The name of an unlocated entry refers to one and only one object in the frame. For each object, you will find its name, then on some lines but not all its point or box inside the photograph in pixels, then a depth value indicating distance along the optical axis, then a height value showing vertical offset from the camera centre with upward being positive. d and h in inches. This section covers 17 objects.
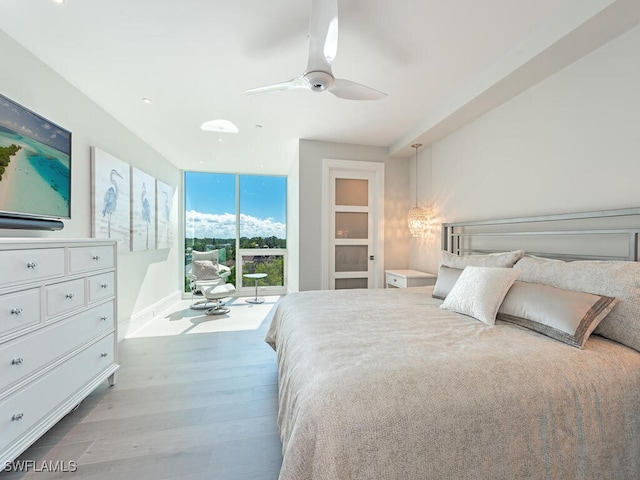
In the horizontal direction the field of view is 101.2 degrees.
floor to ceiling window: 211.9 +12.0
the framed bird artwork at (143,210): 133.0 +14.7
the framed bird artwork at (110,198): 103.8 +17.0
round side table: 193.8 -28.9
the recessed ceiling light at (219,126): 124.0 +54.1
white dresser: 51.5 -22.2
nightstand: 127.3 -19.7
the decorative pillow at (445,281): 84.2 -13.9
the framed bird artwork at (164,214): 161.8 +15.1
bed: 33.5 -22.7
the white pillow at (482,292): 63.7 -13.7
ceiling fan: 53.6 +40.8
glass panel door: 152.3 +4.9
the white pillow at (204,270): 180.1 -22.2
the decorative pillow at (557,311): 49.5 -14.7
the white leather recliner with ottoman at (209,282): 162.1 -29.9
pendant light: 137.0 +9.7
